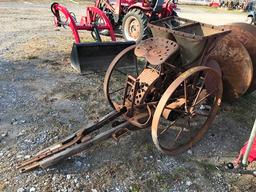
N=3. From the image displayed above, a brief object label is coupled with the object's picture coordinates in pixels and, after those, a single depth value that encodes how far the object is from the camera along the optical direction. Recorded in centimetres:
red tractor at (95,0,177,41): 514
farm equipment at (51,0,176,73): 390
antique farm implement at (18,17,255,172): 228
